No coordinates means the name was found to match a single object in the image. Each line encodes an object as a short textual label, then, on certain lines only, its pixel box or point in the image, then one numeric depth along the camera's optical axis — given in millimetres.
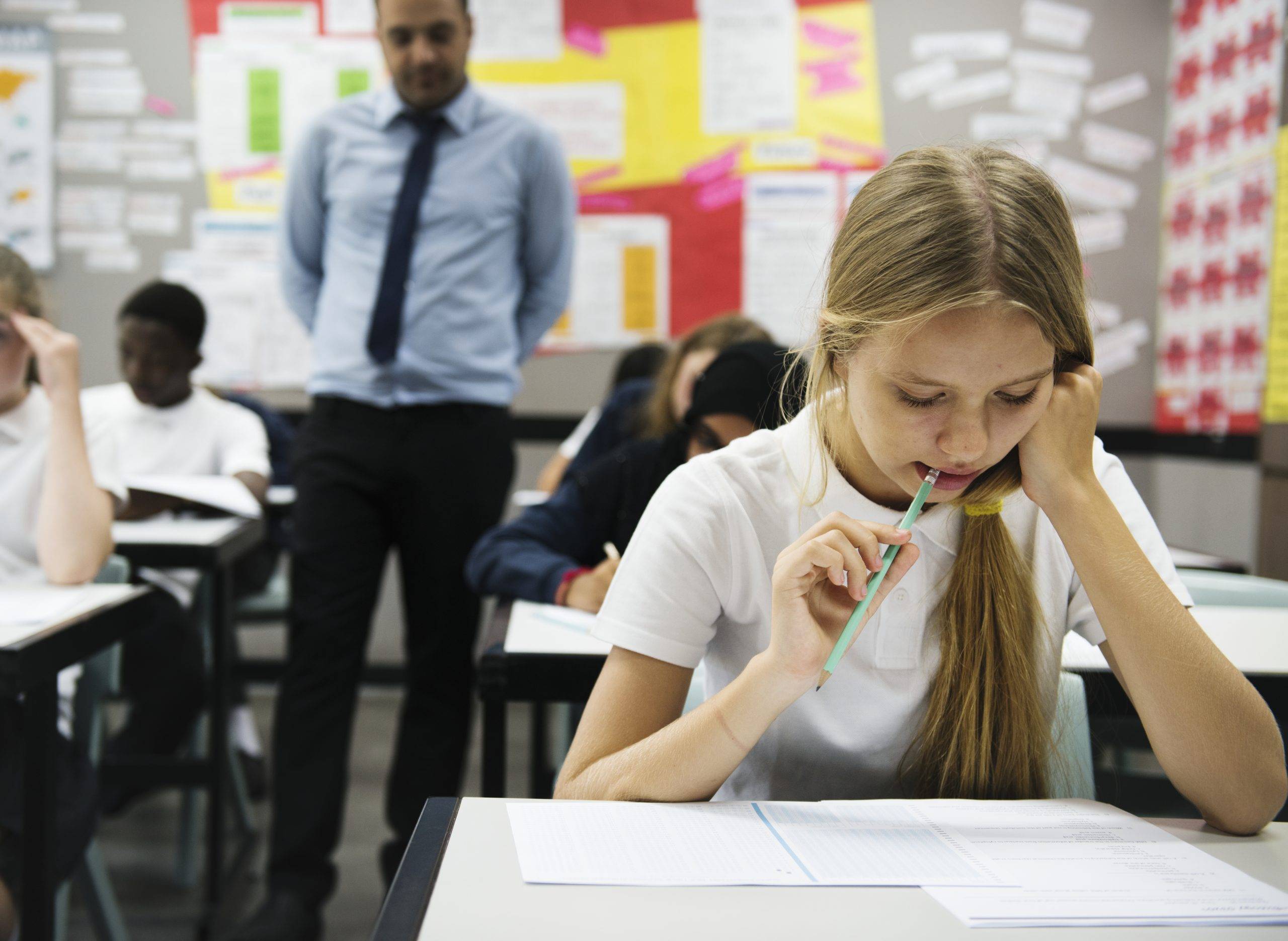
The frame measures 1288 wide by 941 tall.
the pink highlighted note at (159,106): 3715
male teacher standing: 2041
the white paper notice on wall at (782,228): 3738
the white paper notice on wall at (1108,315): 3746
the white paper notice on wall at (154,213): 3750
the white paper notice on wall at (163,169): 3740
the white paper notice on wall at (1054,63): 3684
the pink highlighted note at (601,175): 3756
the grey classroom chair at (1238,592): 1749
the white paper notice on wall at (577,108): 3725
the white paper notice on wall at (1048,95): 3697
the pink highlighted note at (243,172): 3742
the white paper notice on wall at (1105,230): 3717
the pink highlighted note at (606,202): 3766
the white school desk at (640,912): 636
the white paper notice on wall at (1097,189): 3709
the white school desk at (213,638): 2041
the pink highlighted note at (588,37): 3707
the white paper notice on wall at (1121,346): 3744
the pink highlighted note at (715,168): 3734
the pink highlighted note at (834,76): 3684
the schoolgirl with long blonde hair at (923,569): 855
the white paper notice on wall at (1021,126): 3703
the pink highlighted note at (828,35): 3674
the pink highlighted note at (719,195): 3750
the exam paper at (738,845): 711
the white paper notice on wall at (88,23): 3703
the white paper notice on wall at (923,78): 3689
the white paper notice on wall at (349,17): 3684
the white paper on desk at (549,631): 1314
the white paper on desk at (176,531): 2053
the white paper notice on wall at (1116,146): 3697
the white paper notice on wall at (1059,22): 3668
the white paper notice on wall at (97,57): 3709
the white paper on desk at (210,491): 2205
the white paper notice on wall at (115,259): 3764
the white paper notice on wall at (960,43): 3680
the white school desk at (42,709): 1271
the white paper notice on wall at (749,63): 3680
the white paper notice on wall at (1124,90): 3686
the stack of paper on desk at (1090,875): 668
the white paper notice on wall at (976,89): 3701
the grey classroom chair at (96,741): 1571
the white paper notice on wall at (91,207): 3750
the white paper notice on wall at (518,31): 3697
